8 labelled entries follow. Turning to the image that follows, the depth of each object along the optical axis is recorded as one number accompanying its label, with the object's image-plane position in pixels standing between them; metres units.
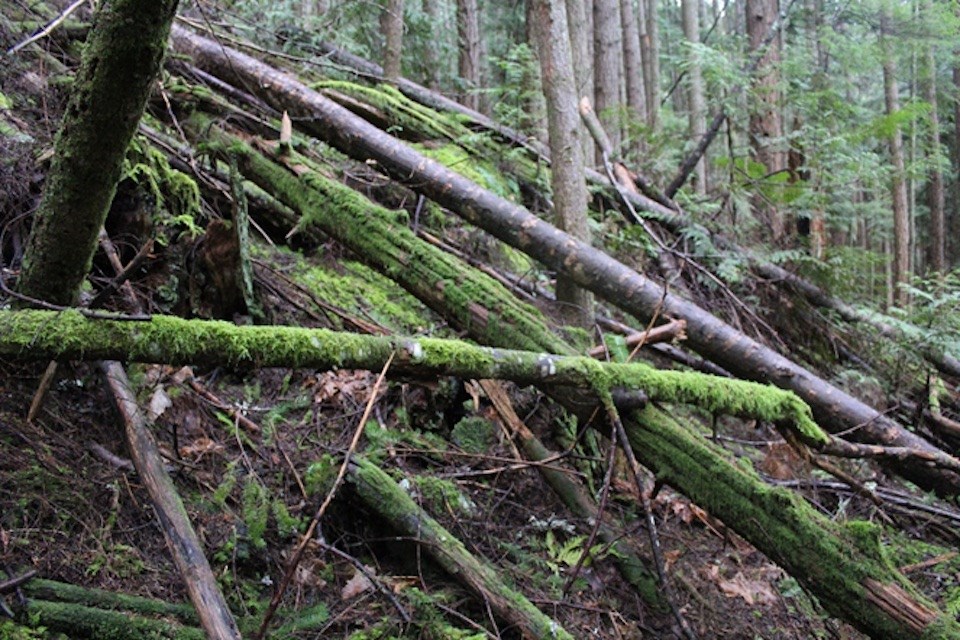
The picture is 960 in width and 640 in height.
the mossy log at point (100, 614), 2.59
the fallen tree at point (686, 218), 7.58
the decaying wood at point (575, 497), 4.30
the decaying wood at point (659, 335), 4.97
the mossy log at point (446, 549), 3.50
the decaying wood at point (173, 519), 2.72
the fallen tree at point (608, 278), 5.28
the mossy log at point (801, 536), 3.38
